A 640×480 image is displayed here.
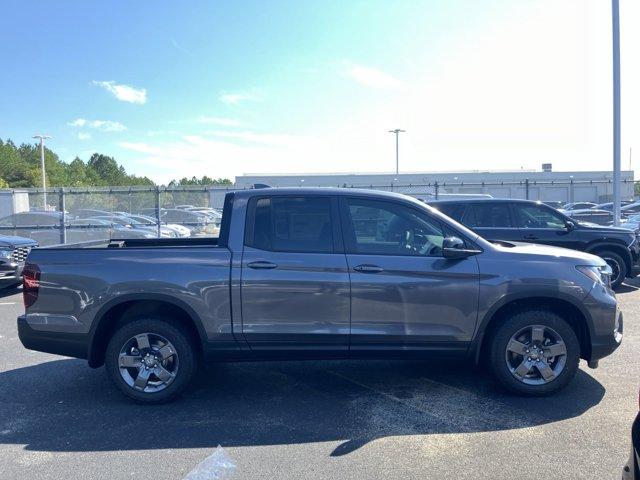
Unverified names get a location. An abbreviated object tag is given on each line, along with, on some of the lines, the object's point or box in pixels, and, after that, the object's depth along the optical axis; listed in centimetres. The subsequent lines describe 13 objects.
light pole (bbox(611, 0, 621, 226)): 1284
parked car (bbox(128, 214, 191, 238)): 1726
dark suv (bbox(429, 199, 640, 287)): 974
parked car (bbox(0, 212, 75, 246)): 1623
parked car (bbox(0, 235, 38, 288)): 1023
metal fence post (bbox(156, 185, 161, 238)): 1654
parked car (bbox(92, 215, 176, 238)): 1688
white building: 3747
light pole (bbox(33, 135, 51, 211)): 1632
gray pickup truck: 453
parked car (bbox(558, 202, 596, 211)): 2640
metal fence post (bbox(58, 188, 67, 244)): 1616
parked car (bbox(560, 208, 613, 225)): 1762
